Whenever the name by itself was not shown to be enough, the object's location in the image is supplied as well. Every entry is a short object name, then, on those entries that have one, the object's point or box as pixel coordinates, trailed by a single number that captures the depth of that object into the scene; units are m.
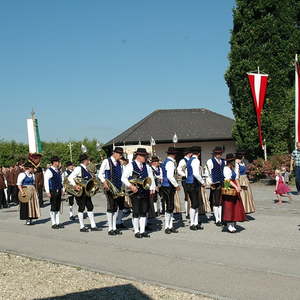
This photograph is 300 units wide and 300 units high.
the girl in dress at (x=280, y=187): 14.10
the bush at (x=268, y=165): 20.05
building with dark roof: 34.66
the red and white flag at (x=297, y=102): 16.38
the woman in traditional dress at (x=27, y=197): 12.24
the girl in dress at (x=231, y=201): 9.19
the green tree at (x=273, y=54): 22.23
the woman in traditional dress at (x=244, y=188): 11.20
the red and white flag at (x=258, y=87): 19.91
